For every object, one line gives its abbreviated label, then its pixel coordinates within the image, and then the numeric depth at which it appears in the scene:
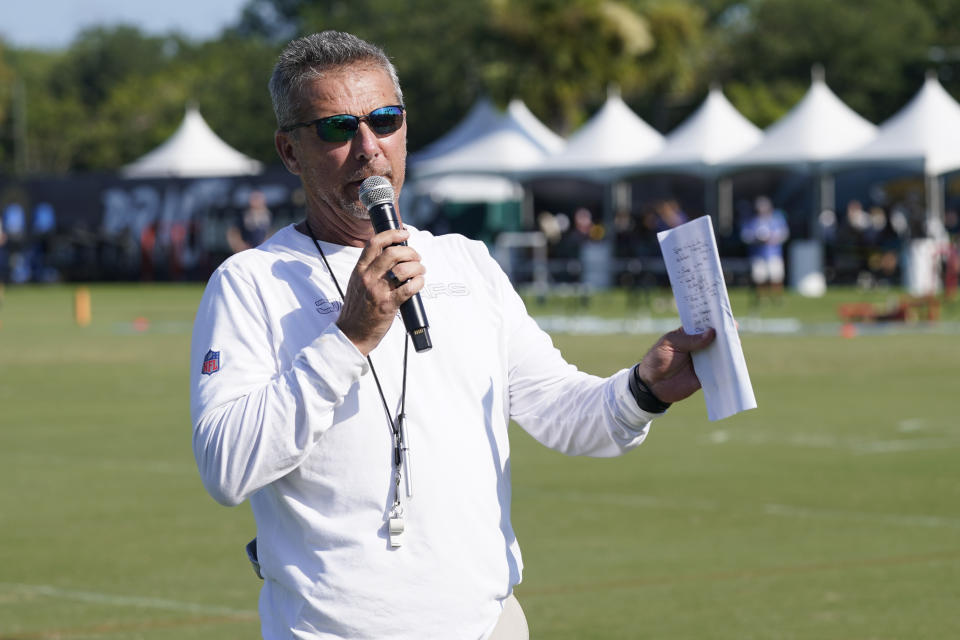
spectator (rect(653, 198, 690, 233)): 34.38
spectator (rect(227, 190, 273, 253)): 36.72
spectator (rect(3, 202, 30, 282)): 53.03
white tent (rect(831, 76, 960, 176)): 39.78
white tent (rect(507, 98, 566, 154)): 48.03
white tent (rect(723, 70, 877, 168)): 42.12
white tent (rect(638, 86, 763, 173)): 44.12
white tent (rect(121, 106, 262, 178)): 56.34
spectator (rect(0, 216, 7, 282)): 53.56
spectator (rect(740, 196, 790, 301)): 33.75
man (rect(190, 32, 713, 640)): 3.52
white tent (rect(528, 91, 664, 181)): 45.56
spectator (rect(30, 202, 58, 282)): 53.97
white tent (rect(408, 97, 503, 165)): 47.66
